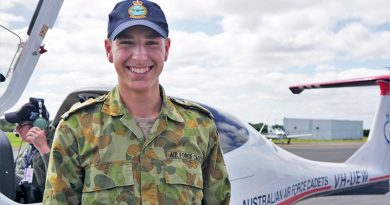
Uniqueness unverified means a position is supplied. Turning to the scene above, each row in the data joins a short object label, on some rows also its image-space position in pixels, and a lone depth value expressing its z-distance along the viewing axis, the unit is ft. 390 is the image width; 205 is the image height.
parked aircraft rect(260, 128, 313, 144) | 125.49
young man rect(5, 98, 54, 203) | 10.82
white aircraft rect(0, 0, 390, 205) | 11.69
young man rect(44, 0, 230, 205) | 5.20
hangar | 185.98
